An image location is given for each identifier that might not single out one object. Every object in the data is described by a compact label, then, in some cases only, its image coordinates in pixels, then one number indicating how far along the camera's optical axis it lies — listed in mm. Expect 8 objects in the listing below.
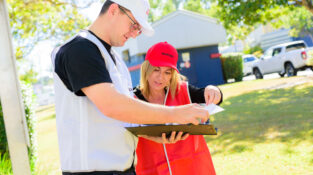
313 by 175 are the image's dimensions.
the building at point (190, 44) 21859
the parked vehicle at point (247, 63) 27680
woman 2421
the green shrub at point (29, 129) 6023
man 1383
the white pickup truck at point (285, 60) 16938
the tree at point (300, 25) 36225
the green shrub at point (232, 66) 23781
